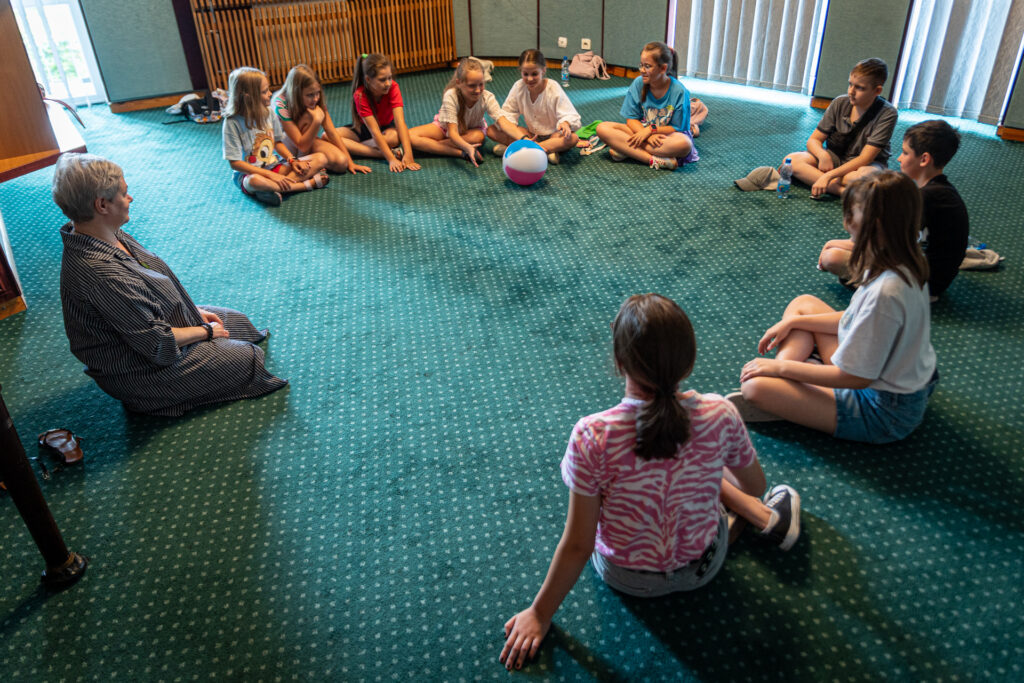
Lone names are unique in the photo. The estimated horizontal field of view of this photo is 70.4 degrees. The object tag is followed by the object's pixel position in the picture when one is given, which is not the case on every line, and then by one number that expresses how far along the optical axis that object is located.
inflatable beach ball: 4.02
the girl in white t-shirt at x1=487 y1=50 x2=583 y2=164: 4.39
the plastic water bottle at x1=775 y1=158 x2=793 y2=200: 3.90
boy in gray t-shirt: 3.54
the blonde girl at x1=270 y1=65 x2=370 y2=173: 4.03
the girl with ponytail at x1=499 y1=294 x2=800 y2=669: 1.29
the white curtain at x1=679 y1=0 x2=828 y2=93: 5.31
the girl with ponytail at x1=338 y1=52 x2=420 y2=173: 4.24
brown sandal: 2.19
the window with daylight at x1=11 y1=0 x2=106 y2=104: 5.42
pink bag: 6.16
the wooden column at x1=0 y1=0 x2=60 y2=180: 2.98
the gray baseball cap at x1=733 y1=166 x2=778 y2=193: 3.97
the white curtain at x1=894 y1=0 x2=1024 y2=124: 4.56
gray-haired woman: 2.11
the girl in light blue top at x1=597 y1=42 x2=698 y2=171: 4.26
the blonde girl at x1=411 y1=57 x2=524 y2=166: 4.29
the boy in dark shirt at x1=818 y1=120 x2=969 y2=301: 2.59
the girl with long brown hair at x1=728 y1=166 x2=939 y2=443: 1.82
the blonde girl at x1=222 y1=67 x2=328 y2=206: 3.75
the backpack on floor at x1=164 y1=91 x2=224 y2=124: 5.50
